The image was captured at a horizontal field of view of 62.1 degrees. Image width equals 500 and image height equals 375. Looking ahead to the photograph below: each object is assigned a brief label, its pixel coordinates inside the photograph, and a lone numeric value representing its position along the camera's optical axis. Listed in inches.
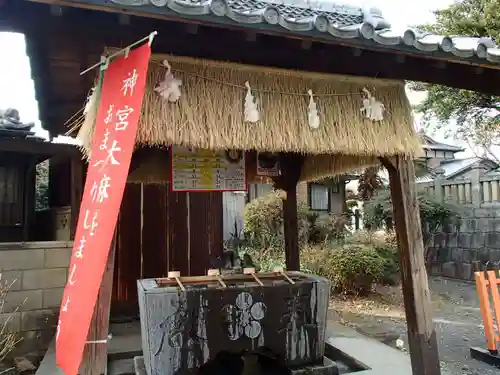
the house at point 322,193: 676.7
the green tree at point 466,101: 424.8
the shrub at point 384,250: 447.9
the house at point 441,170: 506.3
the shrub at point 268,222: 519.5
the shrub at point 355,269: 404.5
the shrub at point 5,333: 204.3
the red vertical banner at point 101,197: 97.6
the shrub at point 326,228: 531.1
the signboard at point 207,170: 207.3
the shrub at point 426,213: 512.1
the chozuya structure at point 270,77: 111.8
